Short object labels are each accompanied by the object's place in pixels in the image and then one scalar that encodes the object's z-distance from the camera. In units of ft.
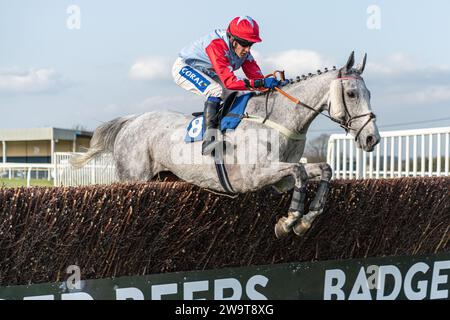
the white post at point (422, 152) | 21.23
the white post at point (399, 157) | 22.22
